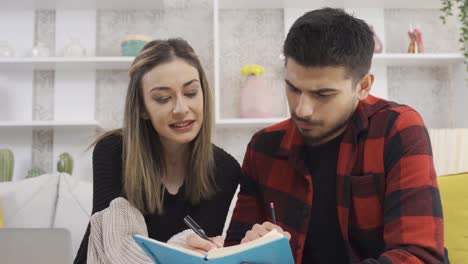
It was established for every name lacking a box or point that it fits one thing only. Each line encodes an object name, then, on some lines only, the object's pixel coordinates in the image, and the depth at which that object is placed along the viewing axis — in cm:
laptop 86
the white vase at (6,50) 277
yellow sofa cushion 154
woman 162
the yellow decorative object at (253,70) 278
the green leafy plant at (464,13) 258
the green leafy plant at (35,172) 271
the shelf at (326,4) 289
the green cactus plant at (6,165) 263
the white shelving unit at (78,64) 283
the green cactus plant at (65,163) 272
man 114
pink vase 278
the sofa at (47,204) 231
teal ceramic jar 274
